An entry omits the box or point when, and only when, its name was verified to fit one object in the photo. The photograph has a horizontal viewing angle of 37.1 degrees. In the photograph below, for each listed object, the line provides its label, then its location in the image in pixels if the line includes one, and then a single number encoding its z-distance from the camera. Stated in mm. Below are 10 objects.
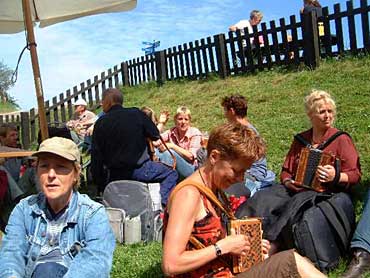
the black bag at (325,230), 3934
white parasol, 5891
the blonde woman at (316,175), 4113
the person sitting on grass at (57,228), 2814
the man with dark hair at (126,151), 5496
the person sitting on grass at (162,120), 7711
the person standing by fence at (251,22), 12953
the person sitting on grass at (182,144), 6359
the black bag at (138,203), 5223
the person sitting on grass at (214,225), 2539
